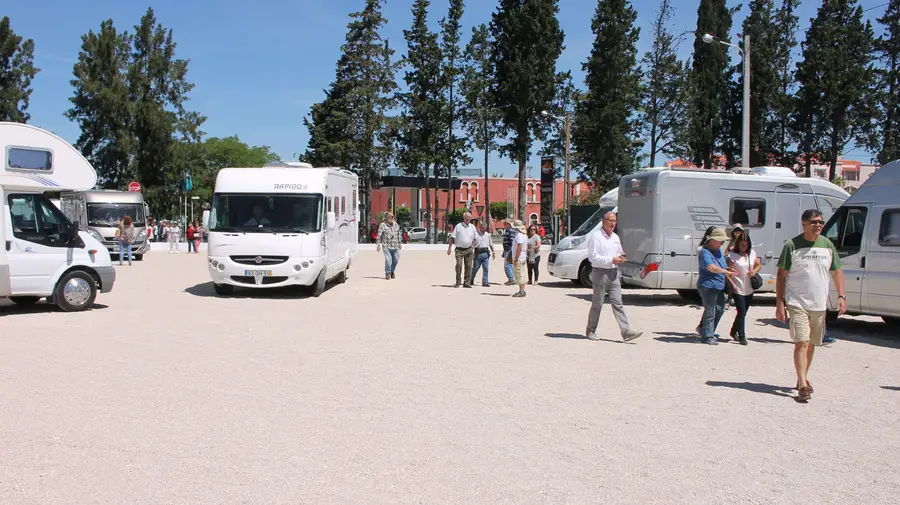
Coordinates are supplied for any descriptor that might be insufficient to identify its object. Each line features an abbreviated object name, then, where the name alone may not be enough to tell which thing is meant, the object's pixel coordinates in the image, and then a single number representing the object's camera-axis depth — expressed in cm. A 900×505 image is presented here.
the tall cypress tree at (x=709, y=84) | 5309
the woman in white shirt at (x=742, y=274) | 1174
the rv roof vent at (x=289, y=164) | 1952
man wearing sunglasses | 780
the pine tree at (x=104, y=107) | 6209
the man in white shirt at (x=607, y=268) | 1123
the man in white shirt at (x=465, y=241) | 2050
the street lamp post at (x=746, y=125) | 2486
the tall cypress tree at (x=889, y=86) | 5012
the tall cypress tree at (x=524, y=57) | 5322
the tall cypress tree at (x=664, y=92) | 5547
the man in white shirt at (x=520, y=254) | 1852
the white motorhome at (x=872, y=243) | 1230
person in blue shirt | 1145
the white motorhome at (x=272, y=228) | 1694
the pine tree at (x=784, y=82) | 5397
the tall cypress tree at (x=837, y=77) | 5003
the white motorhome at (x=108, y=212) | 3334
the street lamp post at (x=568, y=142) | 4537
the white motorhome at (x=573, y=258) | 2097
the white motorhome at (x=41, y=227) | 1371
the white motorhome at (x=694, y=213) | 1669
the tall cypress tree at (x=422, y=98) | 5797
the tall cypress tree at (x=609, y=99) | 5456
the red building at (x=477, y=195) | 10506
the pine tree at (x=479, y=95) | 5706
